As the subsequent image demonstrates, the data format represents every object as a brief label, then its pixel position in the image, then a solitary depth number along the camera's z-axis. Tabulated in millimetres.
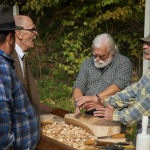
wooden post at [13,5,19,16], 6442
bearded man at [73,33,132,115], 3396
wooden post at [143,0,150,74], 4227
